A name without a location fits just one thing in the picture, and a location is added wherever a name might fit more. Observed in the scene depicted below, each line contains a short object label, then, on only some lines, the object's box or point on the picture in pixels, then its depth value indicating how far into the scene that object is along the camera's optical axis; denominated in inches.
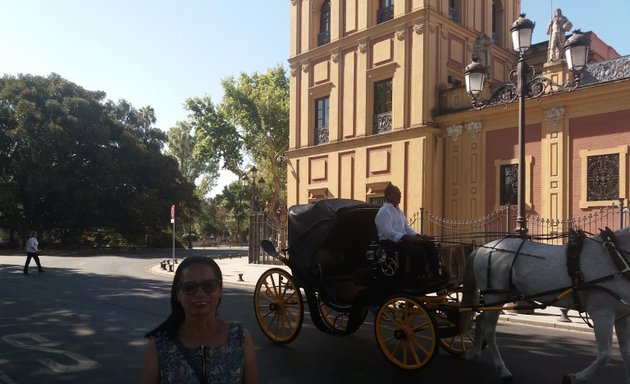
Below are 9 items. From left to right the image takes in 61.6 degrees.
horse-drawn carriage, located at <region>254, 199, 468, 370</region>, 241.0
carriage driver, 251.0
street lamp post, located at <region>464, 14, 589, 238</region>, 415.8
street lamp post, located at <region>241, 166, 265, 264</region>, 957.4
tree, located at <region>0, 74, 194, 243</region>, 1551.4
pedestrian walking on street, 746.2
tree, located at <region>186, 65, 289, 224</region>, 1379.2
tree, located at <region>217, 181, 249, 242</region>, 2162.9
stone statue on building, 696.4
